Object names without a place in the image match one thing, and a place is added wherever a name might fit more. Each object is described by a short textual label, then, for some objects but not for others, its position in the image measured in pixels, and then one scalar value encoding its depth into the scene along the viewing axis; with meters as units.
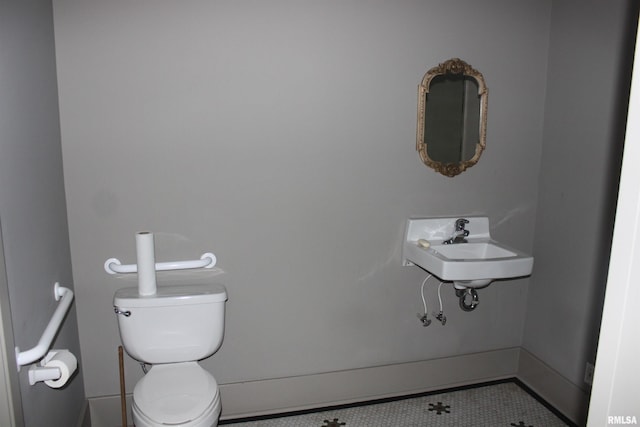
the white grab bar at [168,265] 2.10
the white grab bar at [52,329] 1.16
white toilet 1.89
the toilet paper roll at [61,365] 1.35
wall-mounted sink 2.12
